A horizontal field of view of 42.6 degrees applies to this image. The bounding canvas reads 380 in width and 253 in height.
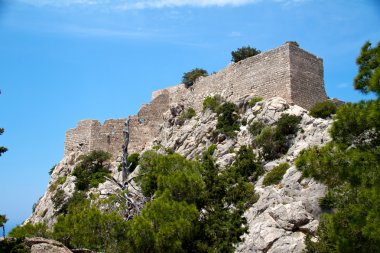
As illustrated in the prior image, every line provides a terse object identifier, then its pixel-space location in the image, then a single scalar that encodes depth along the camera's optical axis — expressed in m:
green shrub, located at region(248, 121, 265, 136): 27.84
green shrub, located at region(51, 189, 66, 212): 34.58
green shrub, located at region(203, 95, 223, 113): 33.53
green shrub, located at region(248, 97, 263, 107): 30.33
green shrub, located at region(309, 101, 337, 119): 27.41
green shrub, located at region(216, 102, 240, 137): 30.11
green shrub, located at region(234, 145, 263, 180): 25.25
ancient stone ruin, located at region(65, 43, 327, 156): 29.73
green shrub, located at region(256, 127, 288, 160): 26.42
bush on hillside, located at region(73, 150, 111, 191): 35.53
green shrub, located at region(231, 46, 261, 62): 35.44
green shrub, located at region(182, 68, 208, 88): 39.09
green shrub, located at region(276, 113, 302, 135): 26.62
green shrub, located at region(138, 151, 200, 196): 18.02
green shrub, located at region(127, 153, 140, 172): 35.84
